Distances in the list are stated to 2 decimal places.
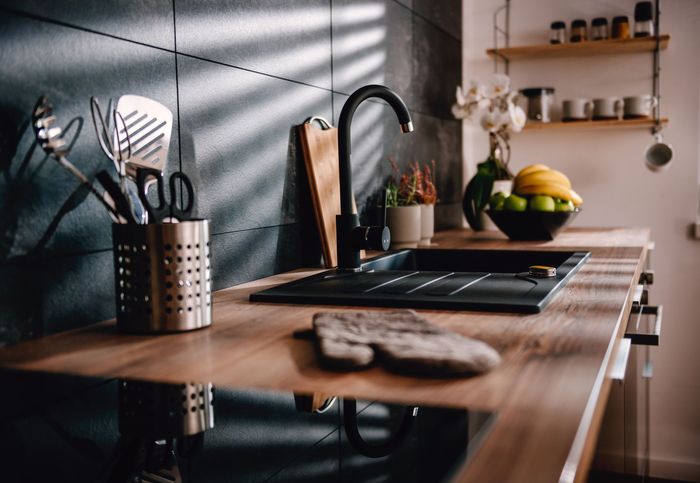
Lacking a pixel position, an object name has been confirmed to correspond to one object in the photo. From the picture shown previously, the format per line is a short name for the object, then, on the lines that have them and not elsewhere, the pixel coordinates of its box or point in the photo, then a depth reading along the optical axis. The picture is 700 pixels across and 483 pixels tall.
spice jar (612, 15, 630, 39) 2.72
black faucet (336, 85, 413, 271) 1.40
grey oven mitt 0.69
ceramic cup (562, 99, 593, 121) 2.80
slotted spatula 0.99
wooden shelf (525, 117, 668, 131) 2.72
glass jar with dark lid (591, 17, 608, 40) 2.77
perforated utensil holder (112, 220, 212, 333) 0.87
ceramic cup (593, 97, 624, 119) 2.74
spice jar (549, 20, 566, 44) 2.84
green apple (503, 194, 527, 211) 2.06
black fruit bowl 1.99
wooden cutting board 1.55
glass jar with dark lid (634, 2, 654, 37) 2.69
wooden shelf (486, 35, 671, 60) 2.71
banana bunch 2.08
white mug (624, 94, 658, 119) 2.70
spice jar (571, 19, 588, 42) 2.80
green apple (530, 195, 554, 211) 2.01
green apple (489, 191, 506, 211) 2.14
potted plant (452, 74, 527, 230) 2.50
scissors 0.91
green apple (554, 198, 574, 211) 2.05
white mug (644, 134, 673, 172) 2.72
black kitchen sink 1.04
